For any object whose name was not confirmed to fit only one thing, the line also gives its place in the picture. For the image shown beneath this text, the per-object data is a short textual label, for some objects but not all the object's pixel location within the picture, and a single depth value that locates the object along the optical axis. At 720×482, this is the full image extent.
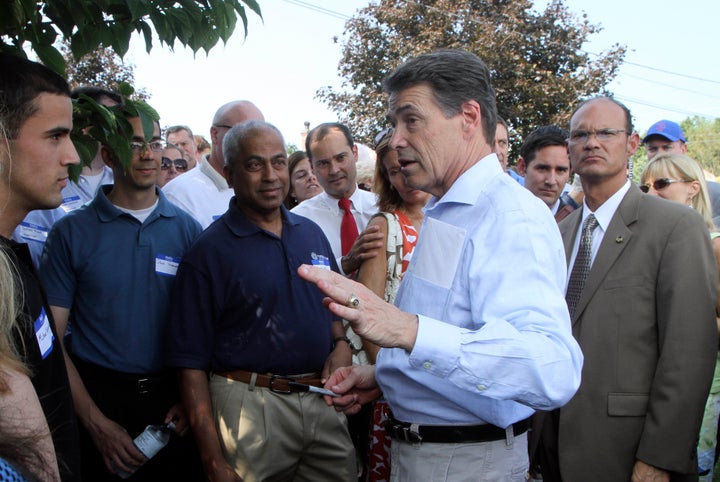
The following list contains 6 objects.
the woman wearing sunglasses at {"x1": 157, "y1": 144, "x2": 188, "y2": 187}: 6.98
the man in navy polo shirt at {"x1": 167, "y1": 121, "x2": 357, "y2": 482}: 2.92
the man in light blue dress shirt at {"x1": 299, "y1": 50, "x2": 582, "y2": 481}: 1.56
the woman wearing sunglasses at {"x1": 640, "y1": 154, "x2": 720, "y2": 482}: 3.86
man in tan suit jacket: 2.67
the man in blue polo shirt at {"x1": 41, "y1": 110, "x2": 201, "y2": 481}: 2.97
